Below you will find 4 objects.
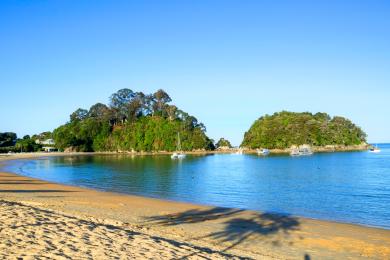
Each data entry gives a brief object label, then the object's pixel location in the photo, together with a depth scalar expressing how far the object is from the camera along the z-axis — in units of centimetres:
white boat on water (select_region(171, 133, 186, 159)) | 11711
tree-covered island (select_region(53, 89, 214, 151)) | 16825
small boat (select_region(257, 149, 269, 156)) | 14388
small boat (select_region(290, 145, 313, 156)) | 13509
